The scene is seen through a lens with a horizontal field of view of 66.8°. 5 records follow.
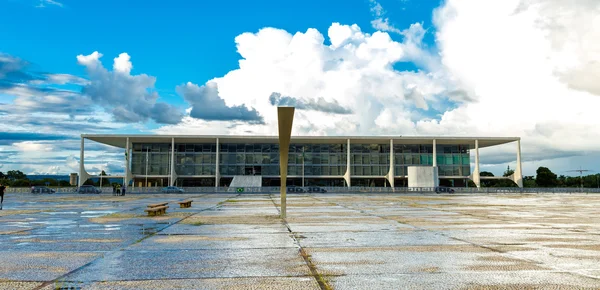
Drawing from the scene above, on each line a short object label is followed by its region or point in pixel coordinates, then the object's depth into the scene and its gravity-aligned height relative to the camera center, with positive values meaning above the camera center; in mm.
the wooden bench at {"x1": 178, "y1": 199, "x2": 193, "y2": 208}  29958 -1627
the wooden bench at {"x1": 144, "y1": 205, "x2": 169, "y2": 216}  22516 -1561
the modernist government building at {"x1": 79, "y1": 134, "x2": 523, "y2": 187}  98375 +4506
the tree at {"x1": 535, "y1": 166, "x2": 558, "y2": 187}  131250 +312
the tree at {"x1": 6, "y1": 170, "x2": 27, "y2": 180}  151375 +1768
